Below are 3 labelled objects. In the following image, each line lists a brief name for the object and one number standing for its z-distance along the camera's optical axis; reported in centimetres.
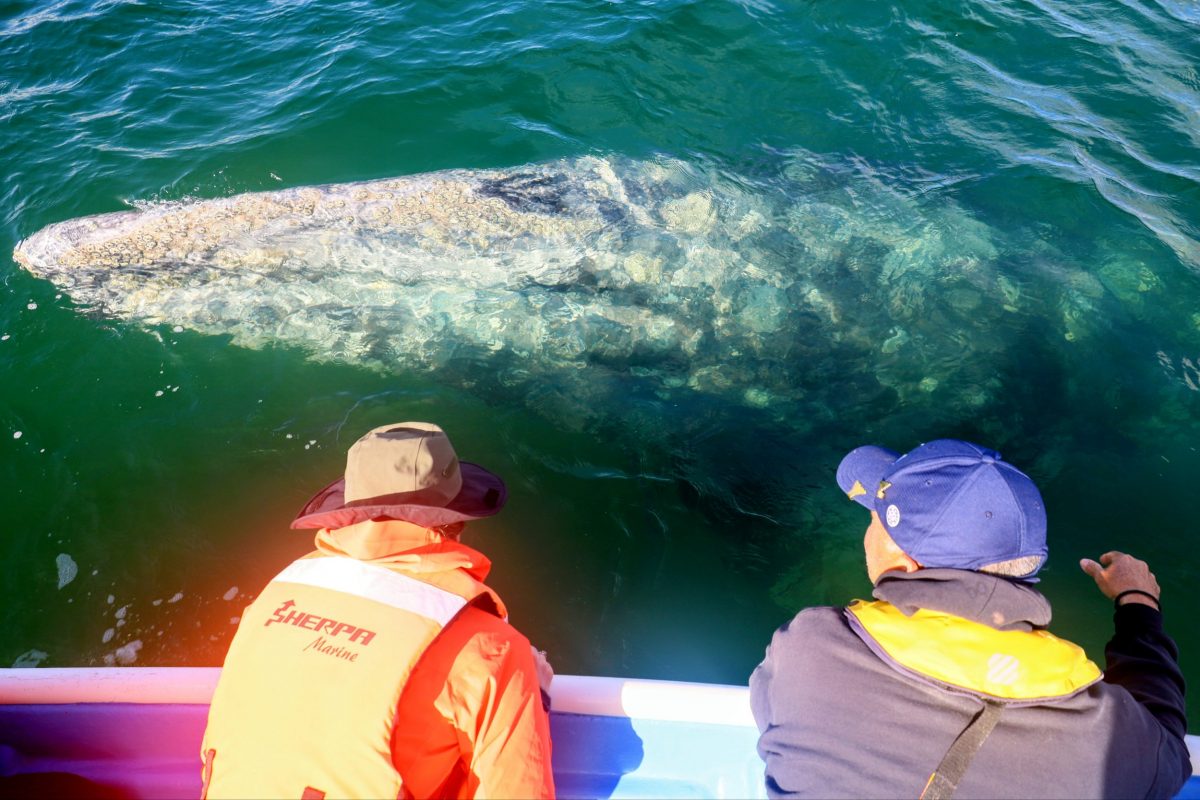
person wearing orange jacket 243
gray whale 658
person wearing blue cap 228
